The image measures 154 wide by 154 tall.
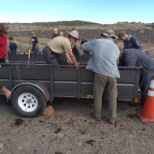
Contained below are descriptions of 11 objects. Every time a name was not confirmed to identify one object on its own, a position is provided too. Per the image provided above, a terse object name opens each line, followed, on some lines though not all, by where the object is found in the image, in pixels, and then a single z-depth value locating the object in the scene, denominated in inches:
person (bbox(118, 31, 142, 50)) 186.9
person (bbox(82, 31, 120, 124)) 124.9
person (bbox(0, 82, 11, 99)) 136.8
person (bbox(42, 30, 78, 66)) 143.7
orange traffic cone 133.1
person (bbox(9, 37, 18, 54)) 308.4
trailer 131.2
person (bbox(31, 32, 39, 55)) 344.7
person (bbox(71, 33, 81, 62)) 183.1
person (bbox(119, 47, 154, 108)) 134.3
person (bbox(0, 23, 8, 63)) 146.4
